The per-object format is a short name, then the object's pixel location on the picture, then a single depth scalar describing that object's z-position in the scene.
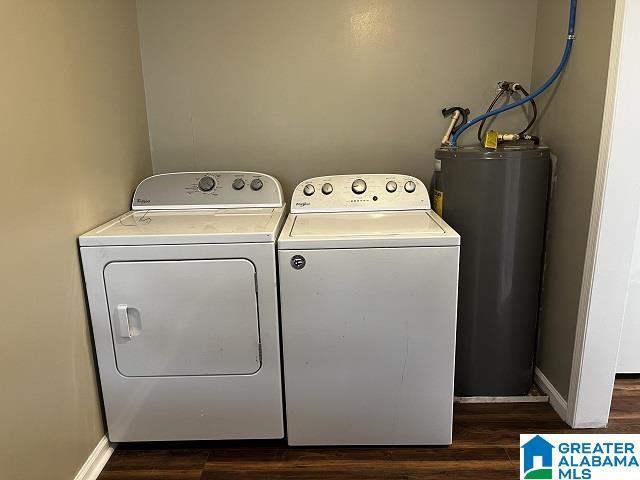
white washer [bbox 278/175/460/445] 1.61
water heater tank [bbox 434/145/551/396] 1.87
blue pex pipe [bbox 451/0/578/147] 1.80
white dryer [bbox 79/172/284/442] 1.62
